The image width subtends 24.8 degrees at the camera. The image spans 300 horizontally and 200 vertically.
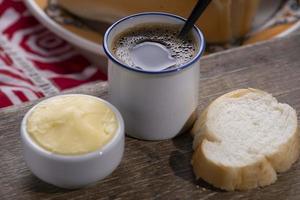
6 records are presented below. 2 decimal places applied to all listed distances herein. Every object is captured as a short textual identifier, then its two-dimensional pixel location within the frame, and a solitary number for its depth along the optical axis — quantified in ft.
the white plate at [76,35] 2.32
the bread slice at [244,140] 1.55
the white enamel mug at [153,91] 1.57
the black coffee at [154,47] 1.62
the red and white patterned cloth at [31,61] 2.23
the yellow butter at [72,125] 1.47
